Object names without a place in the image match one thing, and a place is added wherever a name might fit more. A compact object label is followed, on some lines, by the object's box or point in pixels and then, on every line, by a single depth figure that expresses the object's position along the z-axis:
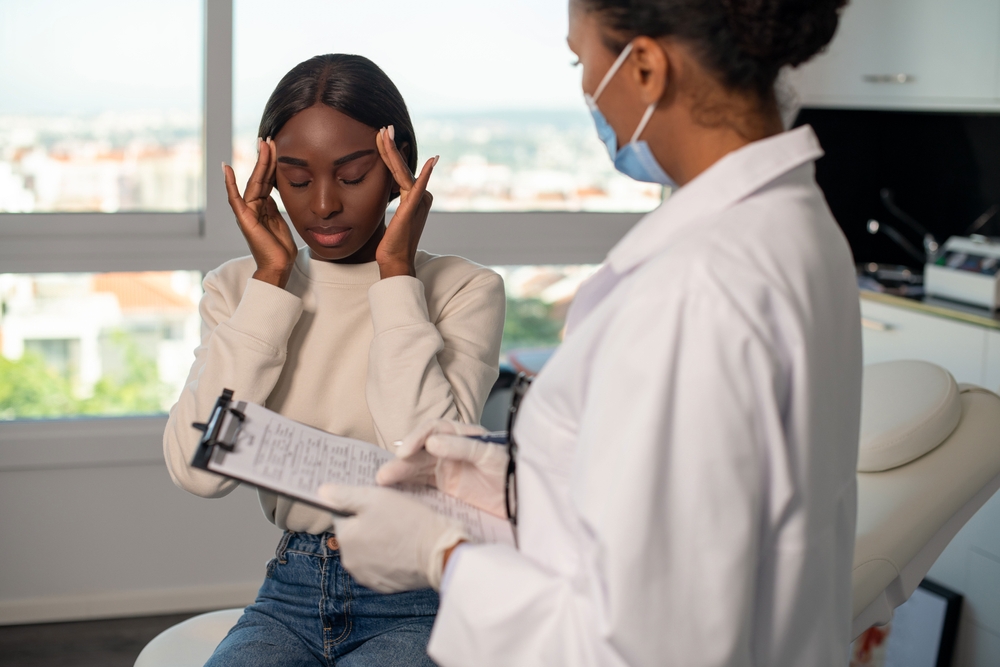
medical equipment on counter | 2.39
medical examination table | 1.38
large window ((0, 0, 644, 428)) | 2.49
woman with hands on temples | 1.29
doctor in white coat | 0.73
